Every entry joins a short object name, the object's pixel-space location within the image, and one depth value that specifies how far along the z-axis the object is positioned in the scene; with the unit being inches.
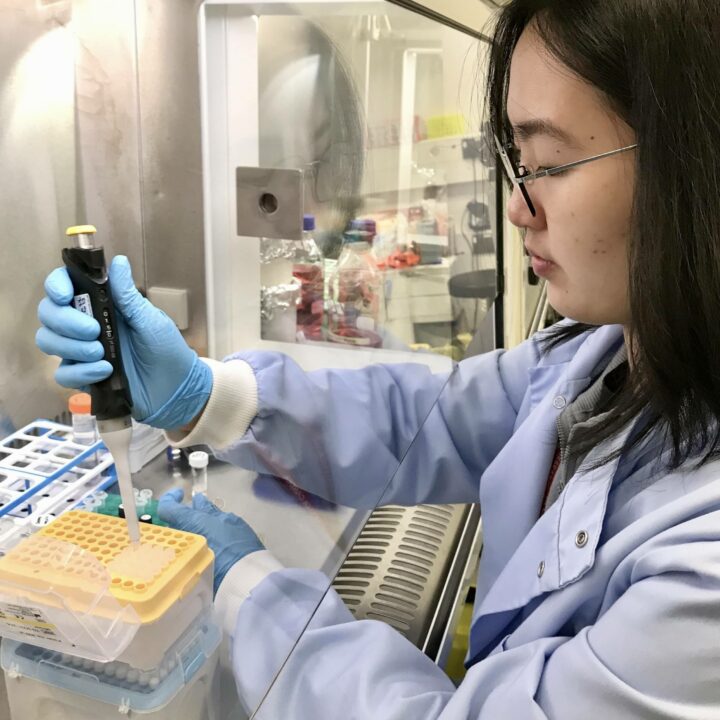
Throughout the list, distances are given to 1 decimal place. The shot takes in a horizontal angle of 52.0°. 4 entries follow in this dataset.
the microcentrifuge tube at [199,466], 46.5
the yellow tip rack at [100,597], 28.2
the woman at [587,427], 28.6
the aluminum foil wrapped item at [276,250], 55.4
